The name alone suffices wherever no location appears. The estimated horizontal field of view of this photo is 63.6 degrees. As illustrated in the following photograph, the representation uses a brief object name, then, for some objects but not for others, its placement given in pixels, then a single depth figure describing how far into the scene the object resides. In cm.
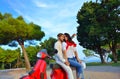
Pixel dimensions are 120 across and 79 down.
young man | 170
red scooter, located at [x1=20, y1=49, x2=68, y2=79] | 161
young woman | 177
